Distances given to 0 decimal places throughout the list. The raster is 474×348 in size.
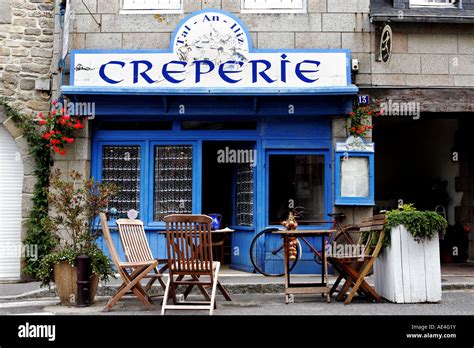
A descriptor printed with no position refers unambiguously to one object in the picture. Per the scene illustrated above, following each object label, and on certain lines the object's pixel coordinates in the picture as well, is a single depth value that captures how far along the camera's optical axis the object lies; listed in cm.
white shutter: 1090
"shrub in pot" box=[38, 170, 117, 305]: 787
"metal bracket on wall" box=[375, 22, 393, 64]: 1035
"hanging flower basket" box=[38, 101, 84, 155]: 1056
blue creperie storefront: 1062
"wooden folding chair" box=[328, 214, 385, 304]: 768
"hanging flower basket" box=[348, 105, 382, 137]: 1070
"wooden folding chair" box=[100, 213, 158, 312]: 720
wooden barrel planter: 786
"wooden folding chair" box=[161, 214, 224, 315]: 692
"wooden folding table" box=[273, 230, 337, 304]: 784
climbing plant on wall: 1082
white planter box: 772
